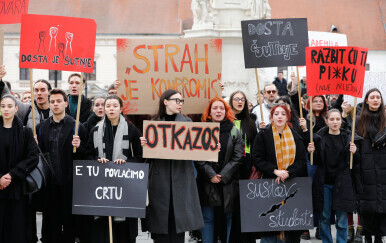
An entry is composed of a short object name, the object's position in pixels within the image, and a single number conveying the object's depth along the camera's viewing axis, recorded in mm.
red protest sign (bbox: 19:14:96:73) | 6945
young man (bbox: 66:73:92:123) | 8133
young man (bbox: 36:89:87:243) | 6898
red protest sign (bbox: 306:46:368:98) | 7453
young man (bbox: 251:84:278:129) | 8867
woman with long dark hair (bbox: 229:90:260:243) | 7230
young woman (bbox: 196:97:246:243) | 6957
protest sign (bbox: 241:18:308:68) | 7531
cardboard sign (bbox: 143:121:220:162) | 6406
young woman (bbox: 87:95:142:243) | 6539
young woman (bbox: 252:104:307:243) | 6949
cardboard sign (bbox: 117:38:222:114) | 7535
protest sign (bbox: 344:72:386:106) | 8977
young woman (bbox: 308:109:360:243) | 7426
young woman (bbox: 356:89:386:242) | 7602
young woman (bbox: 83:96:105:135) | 7605
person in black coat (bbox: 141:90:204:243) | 6445
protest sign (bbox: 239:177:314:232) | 6941
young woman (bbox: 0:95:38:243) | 6457
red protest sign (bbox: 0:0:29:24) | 7598
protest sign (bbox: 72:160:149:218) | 6418
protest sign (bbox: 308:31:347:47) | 10969
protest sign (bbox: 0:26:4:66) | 7004
